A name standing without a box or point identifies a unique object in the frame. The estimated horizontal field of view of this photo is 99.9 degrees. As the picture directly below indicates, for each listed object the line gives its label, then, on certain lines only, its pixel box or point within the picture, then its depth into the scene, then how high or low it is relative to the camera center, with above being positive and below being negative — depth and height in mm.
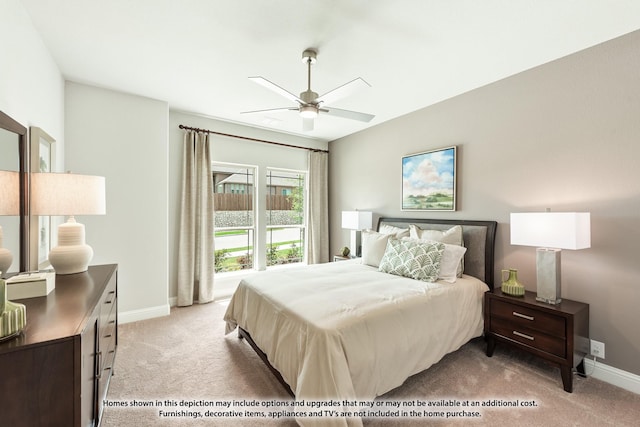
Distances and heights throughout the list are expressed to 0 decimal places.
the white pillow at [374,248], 3227 -446
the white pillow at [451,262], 2660 -509
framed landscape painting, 3256 +400
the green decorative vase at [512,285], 2426 -673
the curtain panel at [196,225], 3725 -194
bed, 1602 -787
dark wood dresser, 903 -562
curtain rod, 3804 +1174
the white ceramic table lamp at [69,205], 1636 +41
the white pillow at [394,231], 3400 -257
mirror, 1573 +186
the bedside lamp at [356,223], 4129 -178
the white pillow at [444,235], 2959 -273
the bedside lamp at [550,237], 2014 -202
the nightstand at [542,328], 2037 -962
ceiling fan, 2074 +952
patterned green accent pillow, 2627 -497
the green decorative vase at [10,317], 925 -378
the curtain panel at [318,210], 5012 +25
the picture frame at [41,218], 1939 -55
